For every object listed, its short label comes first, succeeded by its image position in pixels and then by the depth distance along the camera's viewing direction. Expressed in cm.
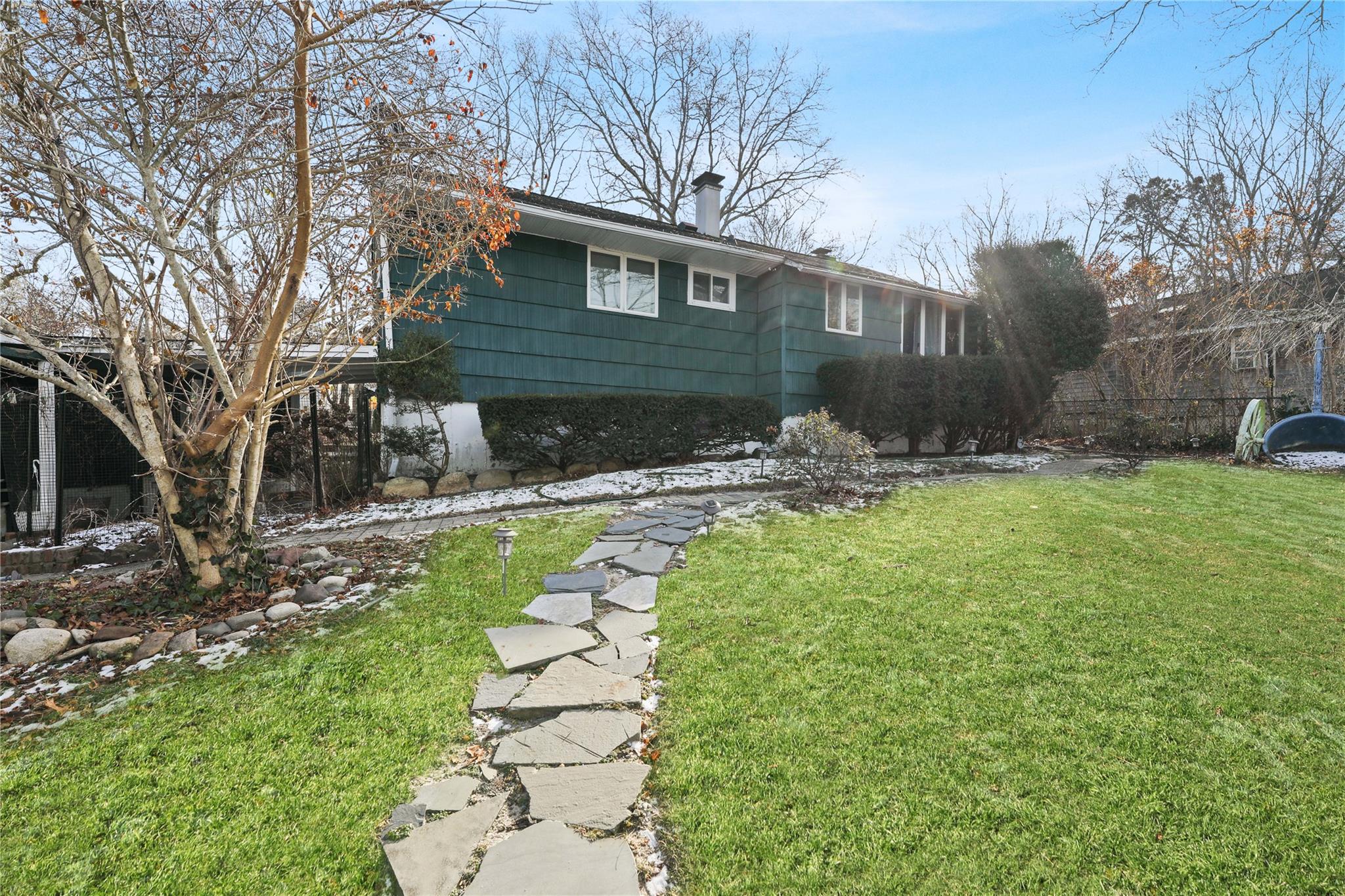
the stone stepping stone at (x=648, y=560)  460
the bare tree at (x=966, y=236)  1653
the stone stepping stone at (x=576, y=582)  423
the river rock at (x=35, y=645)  329
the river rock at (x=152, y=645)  331
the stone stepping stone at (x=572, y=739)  236
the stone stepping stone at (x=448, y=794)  208
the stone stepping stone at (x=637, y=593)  395
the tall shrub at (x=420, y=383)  817
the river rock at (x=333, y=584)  425
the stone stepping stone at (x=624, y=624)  349
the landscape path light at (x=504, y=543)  393
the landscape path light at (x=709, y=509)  530
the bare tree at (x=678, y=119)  1838
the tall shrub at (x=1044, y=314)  1107
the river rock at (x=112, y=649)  333
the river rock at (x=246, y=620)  364
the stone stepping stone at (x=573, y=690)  273
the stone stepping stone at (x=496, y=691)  276
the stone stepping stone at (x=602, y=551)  480
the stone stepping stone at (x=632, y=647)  326
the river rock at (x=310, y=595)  404
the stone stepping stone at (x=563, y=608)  374
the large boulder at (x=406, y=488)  819
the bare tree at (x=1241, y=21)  401
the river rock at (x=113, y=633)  345
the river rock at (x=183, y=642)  338
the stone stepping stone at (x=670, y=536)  529
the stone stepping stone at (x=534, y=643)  318
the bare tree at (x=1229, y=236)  1263
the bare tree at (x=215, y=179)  342
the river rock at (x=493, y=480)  880
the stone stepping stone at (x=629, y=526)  555
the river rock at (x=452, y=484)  845
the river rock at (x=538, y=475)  888
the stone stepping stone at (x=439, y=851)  175
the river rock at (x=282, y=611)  376
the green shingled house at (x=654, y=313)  931
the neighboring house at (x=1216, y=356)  1081
